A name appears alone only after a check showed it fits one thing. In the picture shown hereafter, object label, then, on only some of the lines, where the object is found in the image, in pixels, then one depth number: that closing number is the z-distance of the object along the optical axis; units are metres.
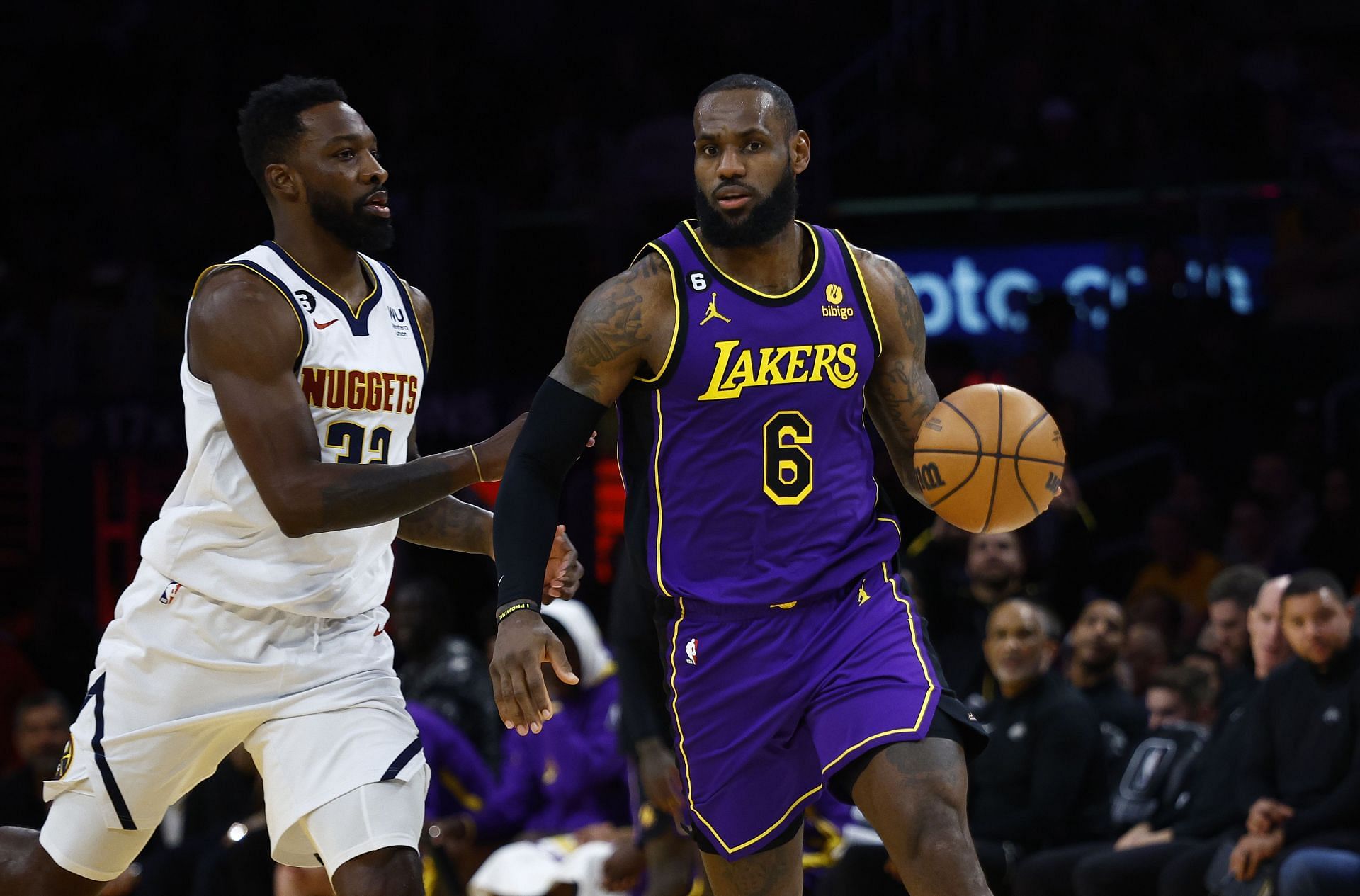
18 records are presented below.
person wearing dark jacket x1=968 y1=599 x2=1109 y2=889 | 15.41
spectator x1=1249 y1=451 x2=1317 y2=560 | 18.77
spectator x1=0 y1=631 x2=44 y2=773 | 22.30
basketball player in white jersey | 8.45
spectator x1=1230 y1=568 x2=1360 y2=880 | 13.66
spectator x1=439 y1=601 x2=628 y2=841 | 17.33
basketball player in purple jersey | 8.41
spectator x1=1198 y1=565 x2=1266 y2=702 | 16.45
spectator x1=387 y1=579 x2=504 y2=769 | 18.34
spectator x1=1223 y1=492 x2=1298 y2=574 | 18.55
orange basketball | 8.55
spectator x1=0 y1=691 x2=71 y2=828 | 17.73
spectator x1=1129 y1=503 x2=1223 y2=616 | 18.75
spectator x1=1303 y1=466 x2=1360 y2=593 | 17.31
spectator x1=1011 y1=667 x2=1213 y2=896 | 15.16
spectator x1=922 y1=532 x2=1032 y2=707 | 16.86
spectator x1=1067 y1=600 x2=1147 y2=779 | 16.23
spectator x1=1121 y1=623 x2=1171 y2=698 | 17.59
